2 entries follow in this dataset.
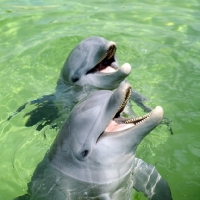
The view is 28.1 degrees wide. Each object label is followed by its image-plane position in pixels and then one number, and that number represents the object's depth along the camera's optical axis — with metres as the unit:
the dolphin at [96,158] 4.20
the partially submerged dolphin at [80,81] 6.84
